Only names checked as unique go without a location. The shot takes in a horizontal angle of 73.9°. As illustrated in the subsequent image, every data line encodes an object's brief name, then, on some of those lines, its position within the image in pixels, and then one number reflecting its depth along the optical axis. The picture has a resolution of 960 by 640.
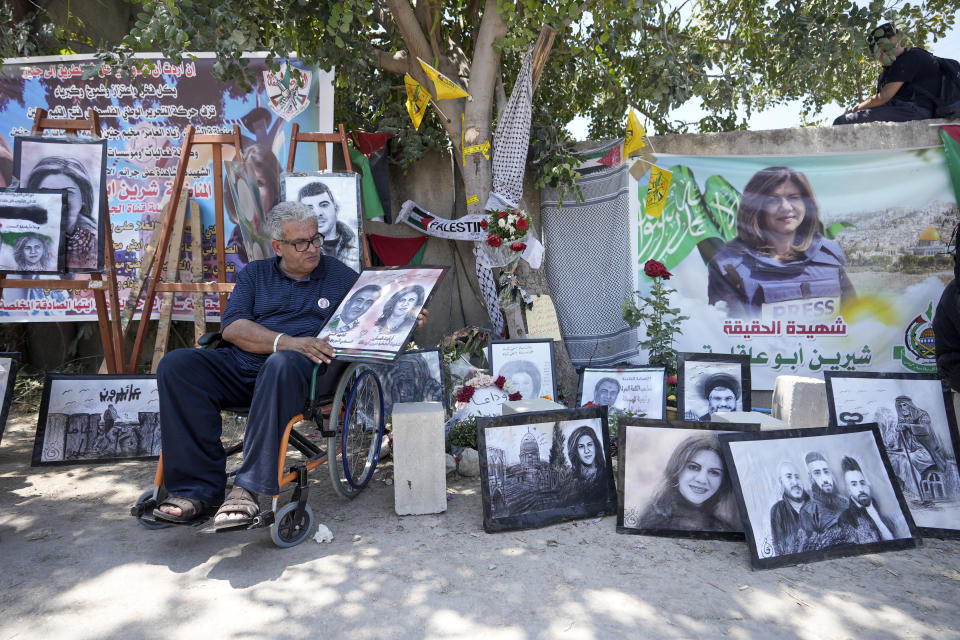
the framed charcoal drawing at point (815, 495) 2.43
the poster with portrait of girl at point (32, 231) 3.59
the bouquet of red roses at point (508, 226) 4.68
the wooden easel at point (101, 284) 3.82
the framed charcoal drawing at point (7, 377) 3.36
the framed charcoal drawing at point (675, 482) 2.62
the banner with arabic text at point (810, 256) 4.76
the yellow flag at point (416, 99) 4.91
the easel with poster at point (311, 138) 4.56
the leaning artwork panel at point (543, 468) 2.75
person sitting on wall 4.88
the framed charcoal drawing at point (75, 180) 3.73
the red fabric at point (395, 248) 5.42
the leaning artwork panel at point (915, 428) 2.74
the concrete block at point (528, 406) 3.18
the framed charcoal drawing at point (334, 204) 4.28
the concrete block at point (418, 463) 2.94
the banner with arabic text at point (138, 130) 4.95
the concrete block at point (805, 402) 3.29
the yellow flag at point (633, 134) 4.97
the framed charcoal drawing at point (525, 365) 4.35
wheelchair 2.55
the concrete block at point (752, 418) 2.92
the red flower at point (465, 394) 3.96
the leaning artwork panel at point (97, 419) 3.65
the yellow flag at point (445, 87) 4.58
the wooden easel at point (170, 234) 4.09
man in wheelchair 2.49
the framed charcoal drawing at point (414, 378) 4.20
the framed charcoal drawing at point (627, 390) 4.12
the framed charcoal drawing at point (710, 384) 3.91
